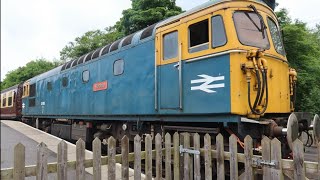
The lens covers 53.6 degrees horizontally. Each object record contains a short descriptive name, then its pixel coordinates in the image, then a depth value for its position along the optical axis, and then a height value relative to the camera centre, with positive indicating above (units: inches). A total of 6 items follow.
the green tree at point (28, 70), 2153.4 +220.2
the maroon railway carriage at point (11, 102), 959.0 -0.5
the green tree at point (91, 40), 1285.4 +264.1
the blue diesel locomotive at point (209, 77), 226.4 +19.9
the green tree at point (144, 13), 760.3 +214.8
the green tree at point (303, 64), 616.7 +73.9
